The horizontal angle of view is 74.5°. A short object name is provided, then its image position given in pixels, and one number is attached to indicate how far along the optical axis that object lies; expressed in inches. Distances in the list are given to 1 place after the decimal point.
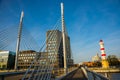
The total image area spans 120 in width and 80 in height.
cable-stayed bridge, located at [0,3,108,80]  185.8
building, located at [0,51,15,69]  1805.2
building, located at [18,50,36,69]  1829.6
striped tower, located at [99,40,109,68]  1044.1
